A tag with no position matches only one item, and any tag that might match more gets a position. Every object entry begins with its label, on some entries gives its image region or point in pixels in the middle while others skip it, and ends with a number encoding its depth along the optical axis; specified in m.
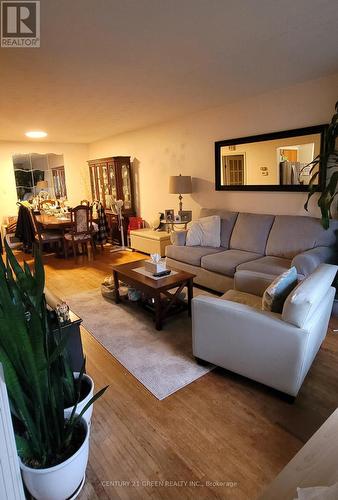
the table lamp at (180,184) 4.55
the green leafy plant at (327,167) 2.76
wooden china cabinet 6.08
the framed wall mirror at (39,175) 6.79
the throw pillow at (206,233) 4.06
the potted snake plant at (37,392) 1.11
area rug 2.17
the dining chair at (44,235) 5.37
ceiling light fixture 5.48
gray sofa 2.81
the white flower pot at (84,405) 1.42
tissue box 3.06
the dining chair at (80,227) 5.25
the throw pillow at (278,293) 2.00
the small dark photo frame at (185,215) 4.88
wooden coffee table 2.78
